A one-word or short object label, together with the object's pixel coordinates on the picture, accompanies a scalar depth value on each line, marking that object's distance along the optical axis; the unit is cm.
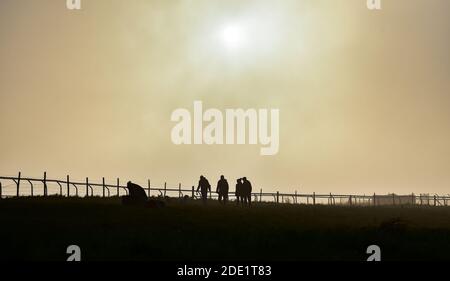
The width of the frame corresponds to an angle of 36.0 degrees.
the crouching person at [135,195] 3924
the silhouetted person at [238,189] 4681
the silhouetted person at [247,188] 4664
